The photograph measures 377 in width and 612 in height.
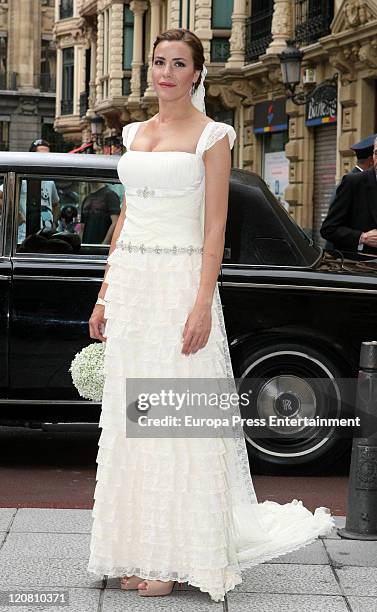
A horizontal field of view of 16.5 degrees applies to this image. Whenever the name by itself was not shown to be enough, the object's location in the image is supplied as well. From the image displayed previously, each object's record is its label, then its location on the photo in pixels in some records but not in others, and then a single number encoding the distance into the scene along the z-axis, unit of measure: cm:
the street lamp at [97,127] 4606
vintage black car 745
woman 474
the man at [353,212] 860
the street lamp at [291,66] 2327
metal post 580
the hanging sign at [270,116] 3038
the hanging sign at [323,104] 2659
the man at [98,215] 765
